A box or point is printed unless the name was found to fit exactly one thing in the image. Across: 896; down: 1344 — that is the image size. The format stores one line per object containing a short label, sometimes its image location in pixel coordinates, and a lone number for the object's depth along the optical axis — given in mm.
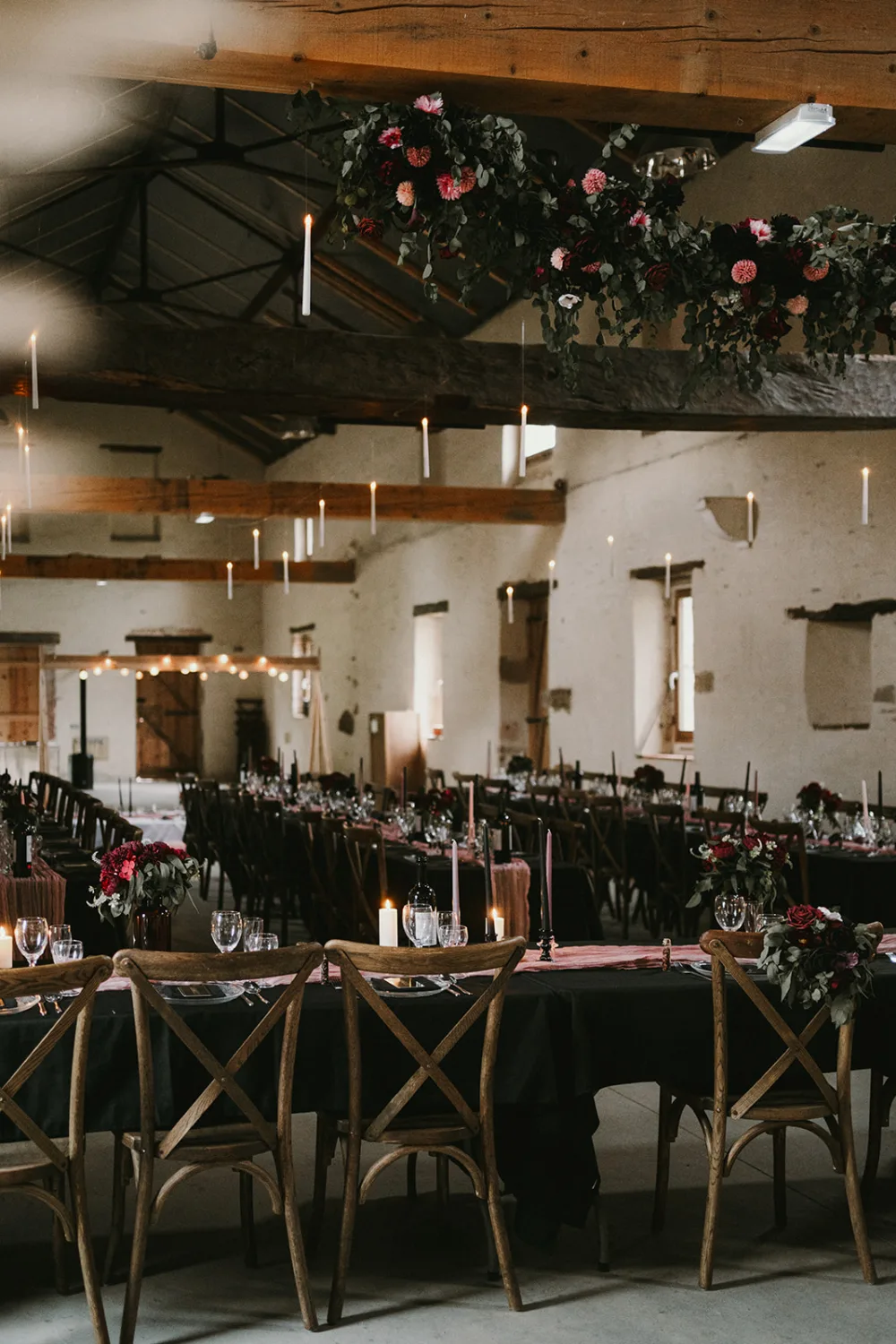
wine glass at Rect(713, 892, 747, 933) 4297
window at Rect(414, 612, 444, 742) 16953
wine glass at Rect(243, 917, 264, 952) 3992
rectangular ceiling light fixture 3785
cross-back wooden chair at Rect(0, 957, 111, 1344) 3148
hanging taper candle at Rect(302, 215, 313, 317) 3844
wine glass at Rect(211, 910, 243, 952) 3912
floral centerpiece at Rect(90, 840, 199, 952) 4121
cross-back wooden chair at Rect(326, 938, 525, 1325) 3422
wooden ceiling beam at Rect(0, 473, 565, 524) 13164
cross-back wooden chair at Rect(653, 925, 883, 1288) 3576
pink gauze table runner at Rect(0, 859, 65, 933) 6371
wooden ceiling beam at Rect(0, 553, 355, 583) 17328
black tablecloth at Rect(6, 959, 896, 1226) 3479
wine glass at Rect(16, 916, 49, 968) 3820
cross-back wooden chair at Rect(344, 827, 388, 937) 6902
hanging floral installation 3684
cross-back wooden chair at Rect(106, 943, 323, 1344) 3266
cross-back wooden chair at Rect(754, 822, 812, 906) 7159
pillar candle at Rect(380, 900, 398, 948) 4277
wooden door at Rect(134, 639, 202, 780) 23516
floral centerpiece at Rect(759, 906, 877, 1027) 3590
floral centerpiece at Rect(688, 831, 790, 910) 4453
